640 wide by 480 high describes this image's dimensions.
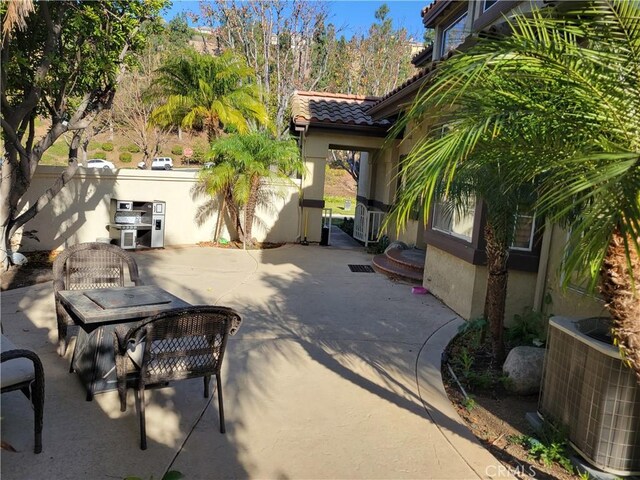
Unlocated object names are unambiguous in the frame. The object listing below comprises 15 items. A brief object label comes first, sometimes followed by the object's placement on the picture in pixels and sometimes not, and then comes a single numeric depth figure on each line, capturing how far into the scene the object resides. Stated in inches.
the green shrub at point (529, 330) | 216.5
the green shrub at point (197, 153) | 1358.8
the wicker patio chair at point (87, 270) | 182.5
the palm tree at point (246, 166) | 430.9
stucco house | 232.2
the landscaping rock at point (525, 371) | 173.5
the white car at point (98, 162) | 1216.4
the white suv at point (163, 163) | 1242.1
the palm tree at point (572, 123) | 79.5
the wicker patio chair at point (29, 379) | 118.2
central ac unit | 120.1
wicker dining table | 145.4
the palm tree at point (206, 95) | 470.3
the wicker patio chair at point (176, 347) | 126.6
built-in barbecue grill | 413.1
